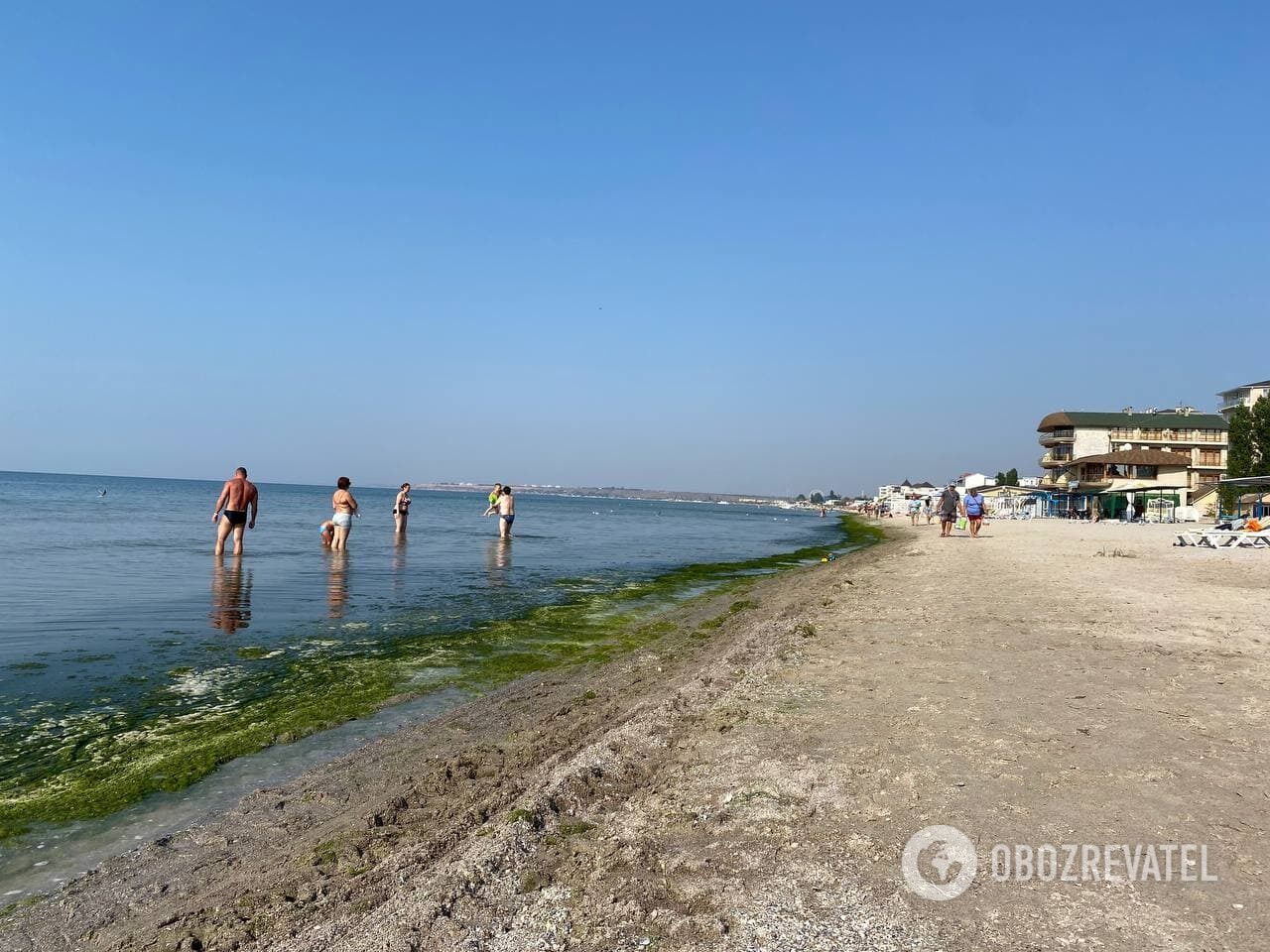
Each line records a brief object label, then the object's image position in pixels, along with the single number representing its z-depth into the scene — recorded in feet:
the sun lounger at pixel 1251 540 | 70.33
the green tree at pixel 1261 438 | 179.93
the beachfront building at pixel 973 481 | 380.37
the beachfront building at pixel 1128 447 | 219.00
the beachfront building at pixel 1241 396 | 249.34
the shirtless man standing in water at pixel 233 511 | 61.36
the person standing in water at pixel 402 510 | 89.88
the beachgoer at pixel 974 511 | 99.76
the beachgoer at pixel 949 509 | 106.43
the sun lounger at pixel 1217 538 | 72.59
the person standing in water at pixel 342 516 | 70.49
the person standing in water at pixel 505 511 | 94.32
